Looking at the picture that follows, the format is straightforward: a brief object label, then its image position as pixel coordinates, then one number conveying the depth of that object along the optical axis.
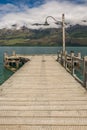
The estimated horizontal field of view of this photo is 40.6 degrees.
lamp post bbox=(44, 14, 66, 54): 11.67
